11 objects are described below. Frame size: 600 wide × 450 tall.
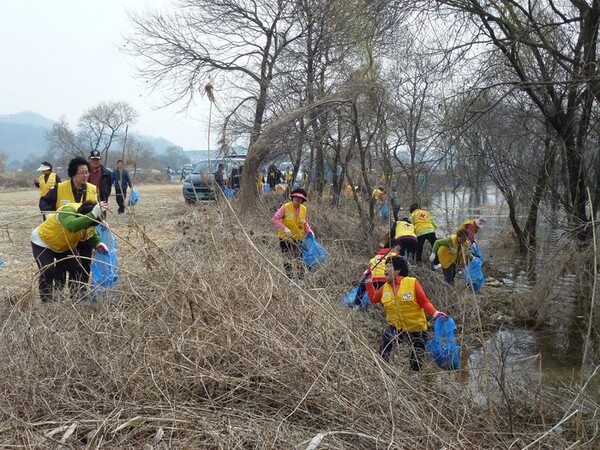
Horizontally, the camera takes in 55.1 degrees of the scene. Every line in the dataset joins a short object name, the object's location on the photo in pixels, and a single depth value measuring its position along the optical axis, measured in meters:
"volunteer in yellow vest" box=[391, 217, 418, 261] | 8.23
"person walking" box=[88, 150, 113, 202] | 8.12
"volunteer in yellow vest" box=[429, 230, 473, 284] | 7.98
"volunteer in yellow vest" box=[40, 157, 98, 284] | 5.58
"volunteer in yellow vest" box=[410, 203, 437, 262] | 9.89
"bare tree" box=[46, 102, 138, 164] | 48.84
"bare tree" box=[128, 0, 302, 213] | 14.70
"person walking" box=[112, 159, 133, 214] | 13.05
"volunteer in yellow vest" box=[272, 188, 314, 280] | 7.84
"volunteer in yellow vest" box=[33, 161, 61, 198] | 9.45
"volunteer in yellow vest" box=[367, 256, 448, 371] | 5.19
